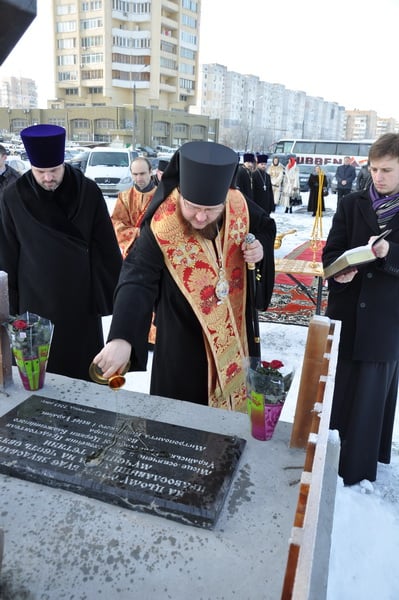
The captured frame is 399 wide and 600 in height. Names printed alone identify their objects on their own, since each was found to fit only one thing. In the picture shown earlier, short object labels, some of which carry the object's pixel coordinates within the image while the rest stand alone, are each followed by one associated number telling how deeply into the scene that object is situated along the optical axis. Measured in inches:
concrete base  39.5
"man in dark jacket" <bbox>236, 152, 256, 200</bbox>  306.0
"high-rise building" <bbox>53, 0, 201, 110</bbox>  2007.9
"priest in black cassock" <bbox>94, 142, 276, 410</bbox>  69.4
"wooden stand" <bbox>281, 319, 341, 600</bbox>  29.3
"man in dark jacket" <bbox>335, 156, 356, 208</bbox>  582.9
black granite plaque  47.9
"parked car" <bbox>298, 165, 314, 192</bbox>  858.8
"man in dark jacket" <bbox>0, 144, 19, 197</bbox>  164.7
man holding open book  92.9
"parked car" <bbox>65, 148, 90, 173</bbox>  722.3
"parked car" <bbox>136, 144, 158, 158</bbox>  1237.1
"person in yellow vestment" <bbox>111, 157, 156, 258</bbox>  187.8
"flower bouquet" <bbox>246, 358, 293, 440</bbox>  56.2
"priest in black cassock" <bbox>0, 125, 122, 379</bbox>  98.7
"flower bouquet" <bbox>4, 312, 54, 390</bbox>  65.7
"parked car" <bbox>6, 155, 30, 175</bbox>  477.1
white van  595.8
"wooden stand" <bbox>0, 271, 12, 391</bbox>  68.6
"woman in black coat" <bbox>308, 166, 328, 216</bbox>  546.6
